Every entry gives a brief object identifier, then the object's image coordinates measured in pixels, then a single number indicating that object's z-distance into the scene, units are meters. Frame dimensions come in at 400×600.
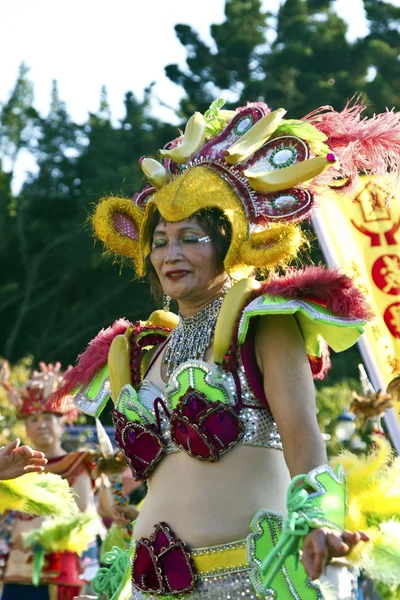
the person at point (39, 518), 6.58
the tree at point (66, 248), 23.38
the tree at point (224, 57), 23.97
